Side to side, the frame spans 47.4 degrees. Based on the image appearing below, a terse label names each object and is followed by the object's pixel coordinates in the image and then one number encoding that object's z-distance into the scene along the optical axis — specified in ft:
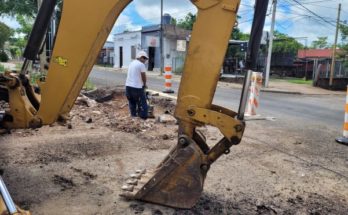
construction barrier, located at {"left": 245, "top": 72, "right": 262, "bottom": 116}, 34.99
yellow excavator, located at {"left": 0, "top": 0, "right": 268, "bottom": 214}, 11.84
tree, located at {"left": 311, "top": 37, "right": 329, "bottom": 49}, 216.74
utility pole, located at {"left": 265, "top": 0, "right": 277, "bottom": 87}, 71.10
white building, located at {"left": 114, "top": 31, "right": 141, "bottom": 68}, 152.25
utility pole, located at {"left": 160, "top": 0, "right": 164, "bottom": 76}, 107.78
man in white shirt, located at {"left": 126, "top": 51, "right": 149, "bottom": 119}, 30.94
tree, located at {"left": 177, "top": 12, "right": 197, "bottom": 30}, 187.11
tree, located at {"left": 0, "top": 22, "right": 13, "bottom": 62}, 116.37
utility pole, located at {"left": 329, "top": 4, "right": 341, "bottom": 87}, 85.35
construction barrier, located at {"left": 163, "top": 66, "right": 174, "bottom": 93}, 51.98
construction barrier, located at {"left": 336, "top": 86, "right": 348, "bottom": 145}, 25.03
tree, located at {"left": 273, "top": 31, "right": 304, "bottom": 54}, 166.79
